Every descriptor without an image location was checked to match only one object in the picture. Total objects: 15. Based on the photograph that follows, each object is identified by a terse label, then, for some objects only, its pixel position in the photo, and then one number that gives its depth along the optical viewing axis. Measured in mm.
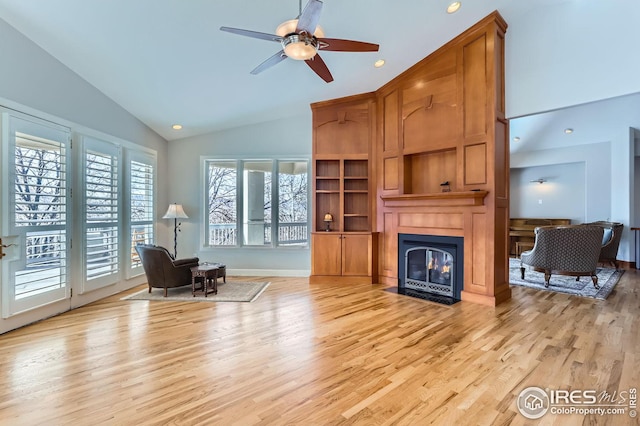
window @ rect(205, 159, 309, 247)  6355
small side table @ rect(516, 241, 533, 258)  8219
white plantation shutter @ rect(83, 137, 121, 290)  4359
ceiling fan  2469
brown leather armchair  4668
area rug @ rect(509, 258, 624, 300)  4855
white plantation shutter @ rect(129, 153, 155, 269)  5281
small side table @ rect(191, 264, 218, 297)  4742
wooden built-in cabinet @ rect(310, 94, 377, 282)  5695
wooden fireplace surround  4246
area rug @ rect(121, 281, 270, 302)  4551
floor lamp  5883
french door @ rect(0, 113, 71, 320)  3279
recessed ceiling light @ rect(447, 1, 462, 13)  3714
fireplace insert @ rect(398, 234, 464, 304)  4629
